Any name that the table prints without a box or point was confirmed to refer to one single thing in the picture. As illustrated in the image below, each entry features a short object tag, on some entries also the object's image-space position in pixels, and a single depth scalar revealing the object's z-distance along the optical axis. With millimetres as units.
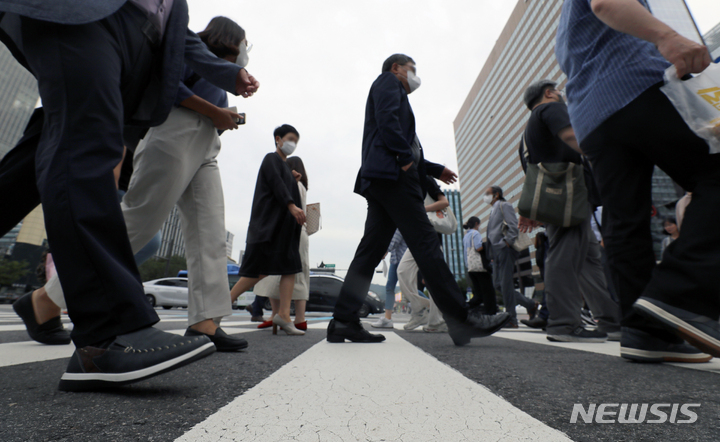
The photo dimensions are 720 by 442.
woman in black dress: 3533
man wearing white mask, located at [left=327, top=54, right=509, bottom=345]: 2614
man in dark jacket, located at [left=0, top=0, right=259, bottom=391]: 1051
